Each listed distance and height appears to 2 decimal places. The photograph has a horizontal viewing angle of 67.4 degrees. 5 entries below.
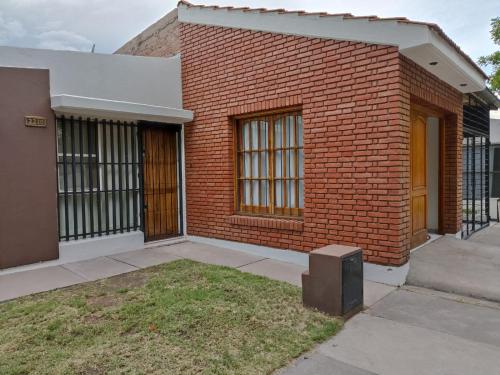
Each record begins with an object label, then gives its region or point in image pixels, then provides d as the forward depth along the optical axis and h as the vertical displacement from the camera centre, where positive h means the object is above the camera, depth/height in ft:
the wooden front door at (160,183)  24.94 -0.30
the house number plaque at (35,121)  19.07 +3.05
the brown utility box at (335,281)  13.35 -3.90
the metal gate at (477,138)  26.86 +2.80
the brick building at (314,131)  16.69 +2.50
